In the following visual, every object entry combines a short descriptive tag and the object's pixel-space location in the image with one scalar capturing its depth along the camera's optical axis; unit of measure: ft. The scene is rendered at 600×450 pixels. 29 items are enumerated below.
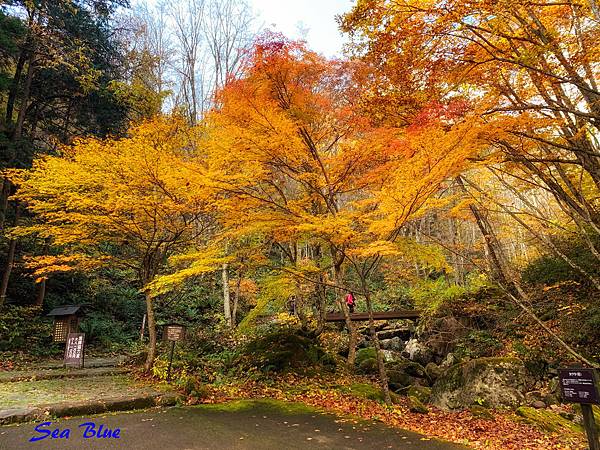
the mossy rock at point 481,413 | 21.08
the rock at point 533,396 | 24.32
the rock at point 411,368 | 34.40
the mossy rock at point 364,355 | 36.97
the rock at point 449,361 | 35.22
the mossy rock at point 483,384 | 24.36
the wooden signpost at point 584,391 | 12.19
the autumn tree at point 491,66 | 16.28
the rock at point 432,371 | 33.72
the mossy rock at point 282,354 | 30.42
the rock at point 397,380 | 31.22
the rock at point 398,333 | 53.93
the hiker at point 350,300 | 54.39
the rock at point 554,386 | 24.39
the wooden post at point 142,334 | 46.87
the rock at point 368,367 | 33.99
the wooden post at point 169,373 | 26.00
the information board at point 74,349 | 31.30
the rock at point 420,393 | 26.68
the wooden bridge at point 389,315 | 47.51
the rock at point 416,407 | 21.71
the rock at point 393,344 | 48.58
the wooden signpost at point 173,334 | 26.23
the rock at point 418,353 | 40.52
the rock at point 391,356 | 40.11
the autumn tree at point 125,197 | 24.27
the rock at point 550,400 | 23.66
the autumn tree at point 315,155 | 19.10
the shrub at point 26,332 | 37.93
